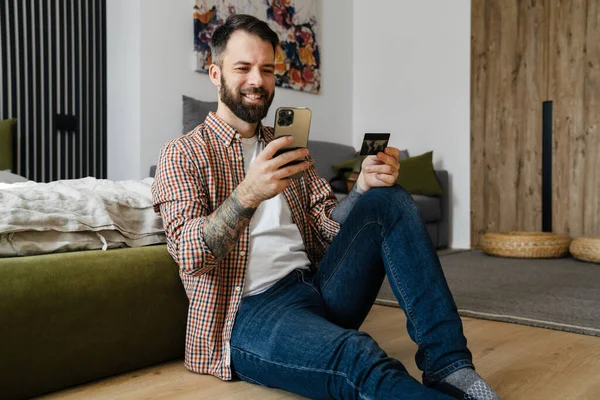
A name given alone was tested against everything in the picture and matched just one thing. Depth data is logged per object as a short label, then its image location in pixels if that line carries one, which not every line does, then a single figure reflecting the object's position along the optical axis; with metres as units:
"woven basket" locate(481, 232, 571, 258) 3.76
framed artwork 3.82
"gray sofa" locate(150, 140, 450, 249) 4.12
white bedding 1.36
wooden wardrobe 3.97
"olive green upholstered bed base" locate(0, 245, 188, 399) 1.25
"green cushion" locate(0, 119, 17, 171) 2.93
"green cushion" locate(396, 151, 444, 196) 4.19
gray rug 2.11
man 1.15
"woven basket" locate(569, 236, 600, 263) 3.53
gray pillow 3.61
